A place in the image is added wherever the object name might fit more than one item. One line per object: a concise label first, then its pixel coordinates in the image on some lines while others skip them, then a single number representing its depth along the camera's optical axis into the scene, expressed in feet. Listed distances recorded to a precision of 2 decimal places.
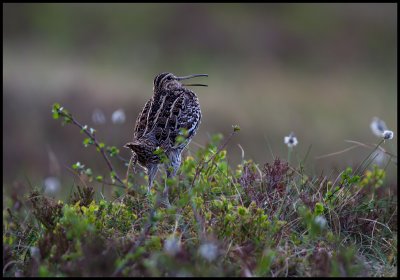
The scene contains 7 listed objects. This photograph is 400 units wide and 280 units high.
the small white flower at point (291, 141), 40.63
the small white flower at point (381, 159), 44.26
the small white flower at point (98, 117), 47.35
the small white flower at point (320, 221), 29.05
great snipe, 39.22
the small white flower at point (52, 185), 46.11
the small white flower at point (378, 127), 41.10
